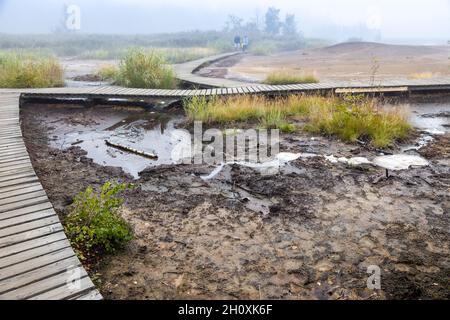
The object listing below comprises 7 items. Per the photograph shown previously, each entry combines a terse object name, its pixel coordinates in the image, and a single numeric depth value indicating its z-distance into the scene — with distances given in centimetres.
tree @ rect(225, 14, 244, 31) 6799
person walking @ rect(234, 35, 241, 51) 3695
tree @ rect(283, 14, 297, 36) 7138
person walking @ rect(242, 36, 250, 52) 3589
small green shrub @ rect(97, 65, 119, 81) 1406
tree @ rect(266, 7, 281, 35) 7162
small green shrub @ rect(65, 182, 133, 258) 316
